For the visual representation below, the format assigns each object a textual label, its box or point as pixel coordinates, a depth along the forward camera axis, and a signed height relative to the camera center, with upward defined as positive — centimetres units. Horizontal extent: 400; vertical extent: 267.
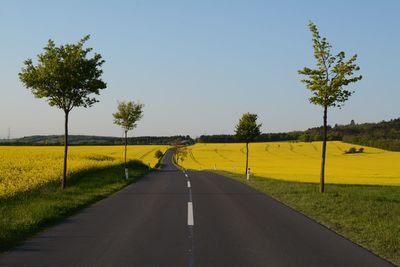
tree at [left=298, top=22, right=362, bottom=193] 1766 +269
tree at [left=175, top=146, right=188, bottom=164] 9281 -268
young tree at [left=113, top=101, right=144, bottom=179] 4391 +254
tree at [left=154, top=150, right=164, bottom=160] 9150 -321
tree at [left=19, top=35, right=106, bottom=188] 1828 +260
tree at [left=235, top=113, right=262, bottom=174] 3984 +136
